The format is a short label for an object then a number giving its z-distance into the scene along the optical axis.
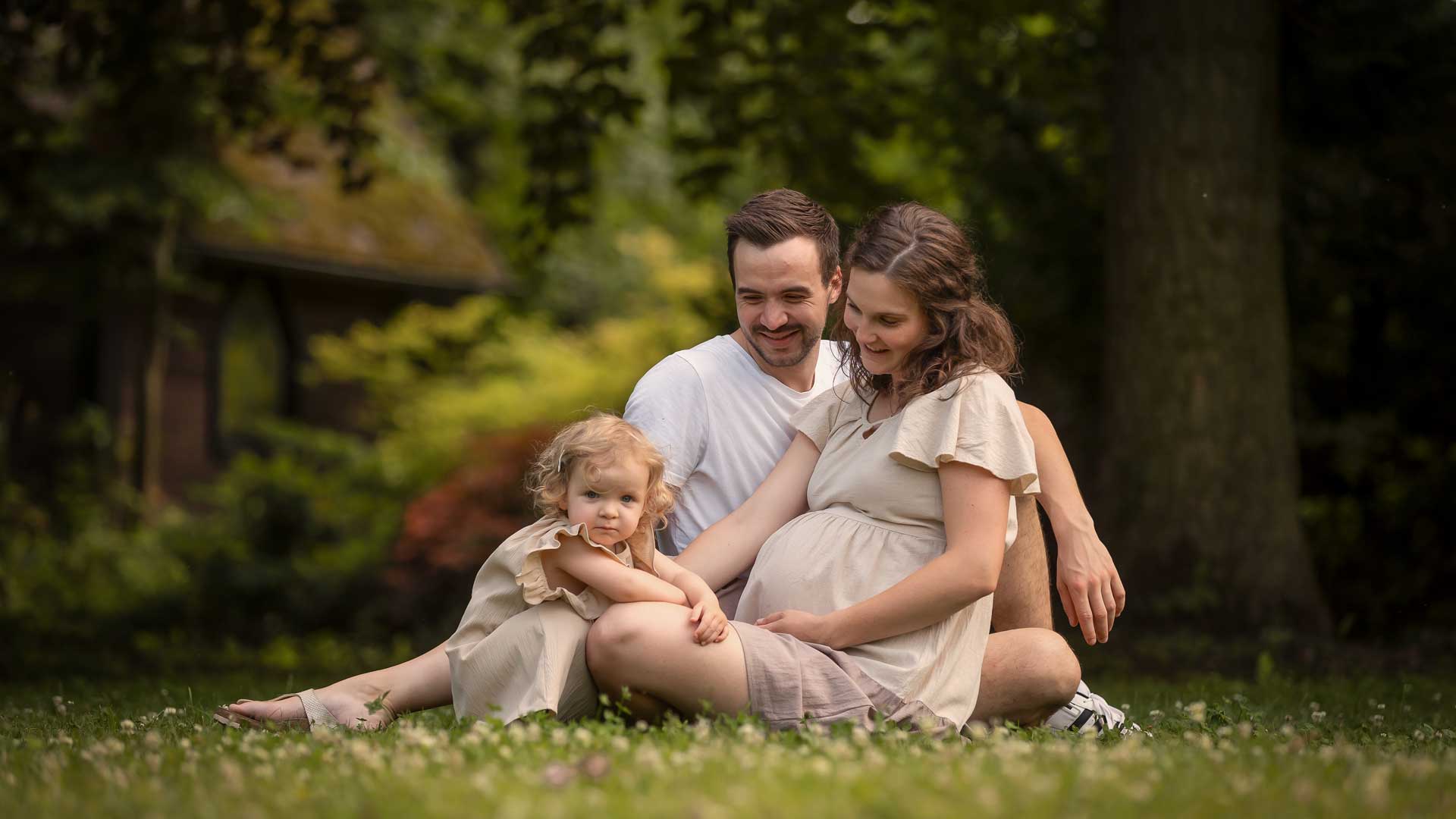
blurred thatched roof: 16.16
